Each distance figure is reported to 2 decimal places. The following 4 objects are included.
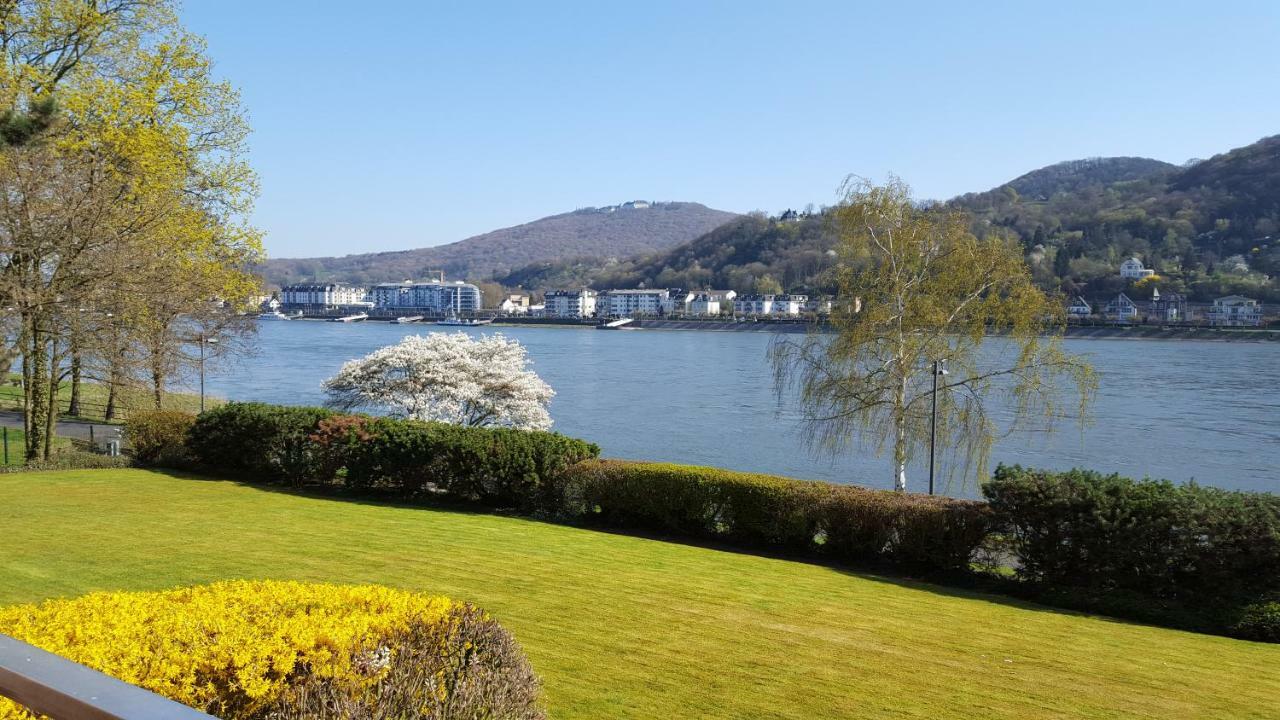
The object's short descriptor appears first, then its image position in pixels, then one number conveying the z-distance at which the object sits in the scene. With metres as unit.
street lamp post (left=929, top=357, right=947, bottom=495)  18.70
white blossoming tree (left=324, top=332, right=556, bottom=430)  27.38
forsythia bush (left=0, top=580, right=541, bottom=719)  3.48
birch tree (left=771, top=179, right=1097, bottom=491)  20.42
